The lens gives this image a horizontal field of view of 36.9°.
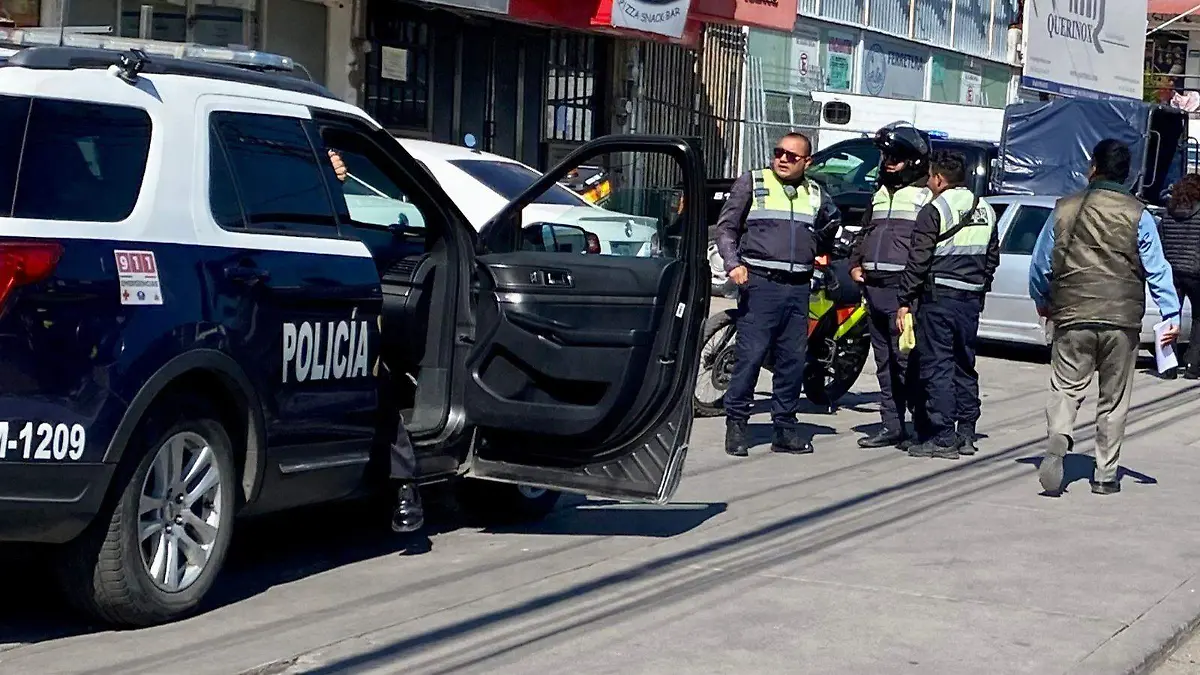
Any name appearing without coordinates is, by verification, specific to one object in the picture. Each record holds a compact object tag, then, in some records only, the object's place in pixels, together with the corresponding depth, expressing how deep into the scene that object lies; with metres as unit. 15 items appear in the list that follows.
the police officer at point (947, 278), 10.48
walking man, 9.33
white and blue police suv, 5.52
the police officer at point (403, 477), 7.04
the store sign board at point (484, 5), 16.95
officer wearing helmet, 10.80
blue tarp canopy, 23.47
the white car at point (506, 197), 13.09
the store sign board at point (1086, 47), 32.69
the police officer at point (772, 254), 10.18
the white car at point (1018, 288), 16.33
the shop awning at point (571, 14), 18.22
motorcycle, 11.73
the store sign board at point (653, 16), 19.53
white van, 24.95
